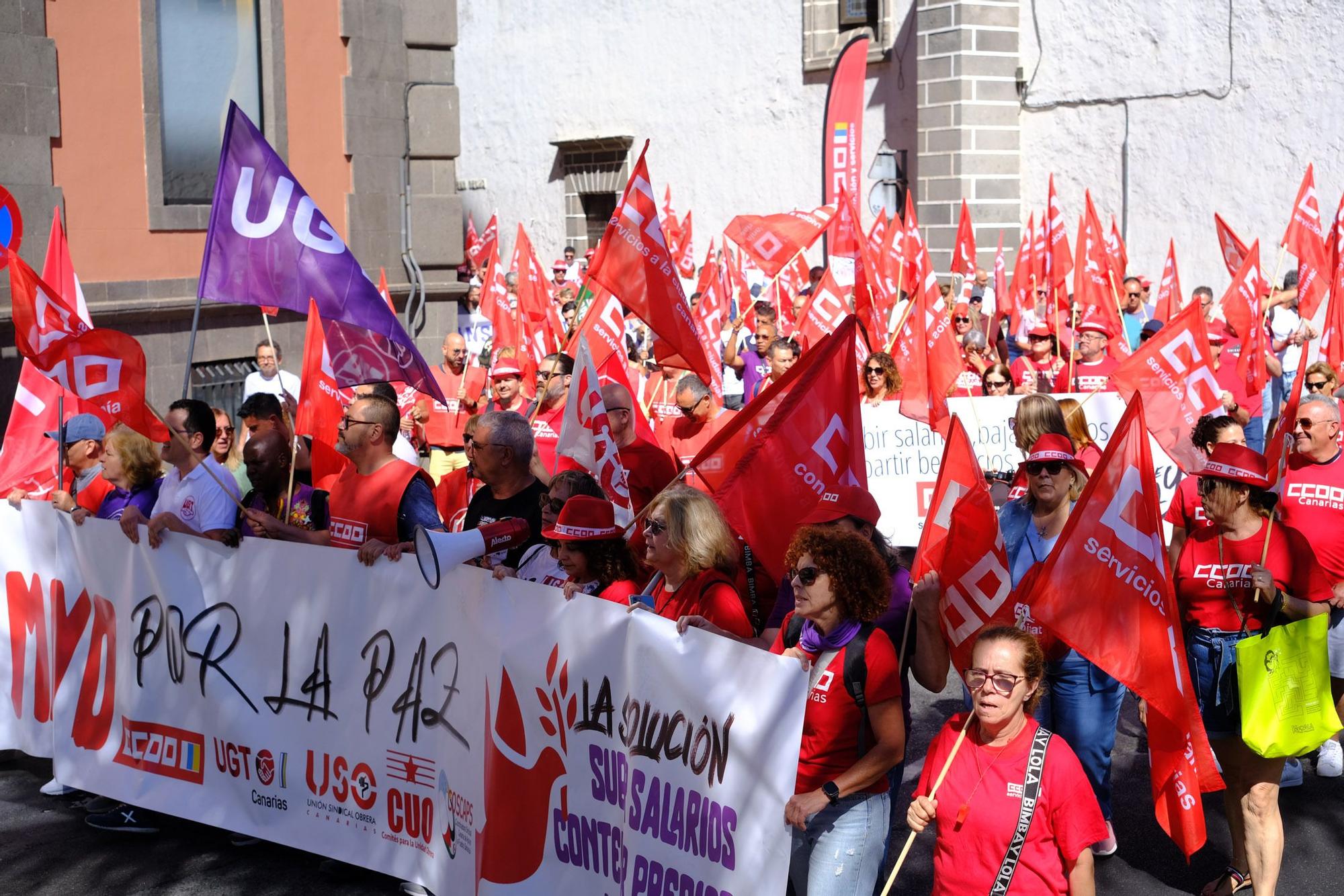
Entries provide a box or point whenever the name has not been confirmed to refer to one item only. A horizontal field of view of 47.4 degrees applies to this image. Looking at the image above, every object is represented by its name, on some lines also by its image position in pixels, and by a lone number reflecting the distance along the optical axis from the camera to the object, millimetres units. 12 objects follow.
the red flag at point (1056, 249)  14172
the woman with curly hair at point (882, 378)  10000
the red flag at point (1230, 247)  13945
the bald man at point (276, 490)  6430
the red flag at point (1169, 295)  13789
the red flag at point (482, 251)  23095
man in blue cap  6773
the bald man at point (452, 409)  9867
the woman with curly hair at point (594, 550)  4645
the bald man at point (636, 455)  6783
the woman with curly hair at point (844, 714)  3869
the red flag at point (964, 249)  15685
